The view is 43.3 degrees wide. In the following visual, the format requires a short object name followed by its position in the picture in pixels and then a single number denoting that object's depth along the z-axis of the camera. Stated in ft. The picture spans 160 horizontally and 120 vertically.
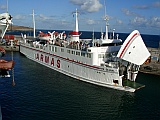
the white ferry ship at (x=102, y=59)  121.08
